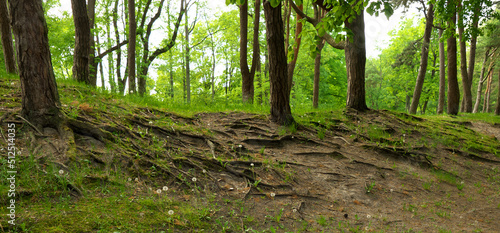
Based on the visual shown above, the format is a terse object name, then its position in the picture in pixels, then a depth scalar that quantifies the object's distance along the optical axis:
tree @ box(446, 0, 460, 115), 13.62
